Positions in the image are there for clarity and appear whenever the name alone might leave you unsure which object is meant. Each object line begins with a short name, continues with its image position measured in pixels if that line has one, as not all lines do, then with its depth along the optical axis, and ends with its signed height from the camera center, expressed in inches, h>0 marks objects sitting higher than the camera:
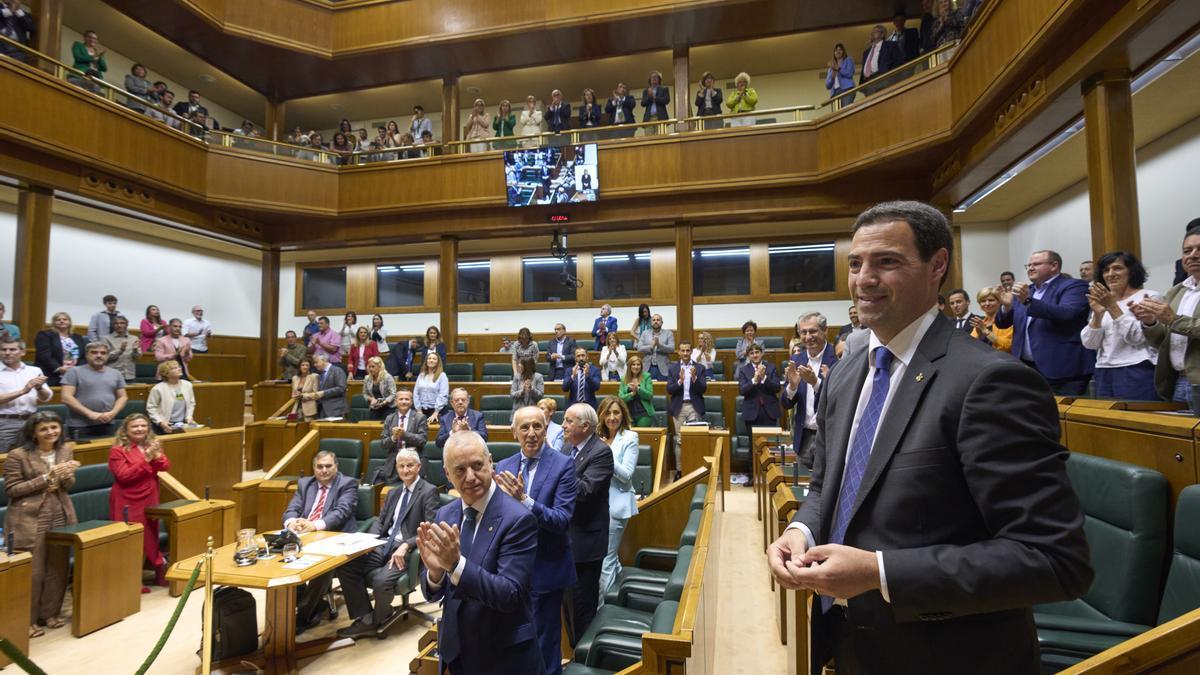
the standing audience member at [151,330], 281.1 +20.7
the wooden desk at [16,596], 109.2 -43.5
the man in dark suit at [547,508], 83.5 -21.3
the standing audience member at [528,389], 222.2 -8.2
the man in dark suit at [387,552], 124.4 -41.7
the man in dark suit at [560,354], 267.9 +6.5
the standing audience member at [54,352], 210.1 +7.4
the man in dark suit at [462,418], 175.9 -15.6
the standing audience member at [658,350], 248.1 +7.4
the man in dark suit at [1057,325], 116.2 +8.2
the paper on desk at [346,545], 120.2 -37.9
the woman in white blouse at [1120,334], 99.3 +5.3
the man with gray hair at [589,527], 101.1 -28.6
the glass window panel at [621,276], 411.8 +66.3
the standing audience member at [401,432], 182.9 -20.6
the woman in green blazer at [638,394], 215.3 -10.1
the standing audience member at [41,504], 124.7 -29.3
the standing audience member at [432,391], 212.7 -8.2
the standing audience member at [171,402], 203.0 -11.2
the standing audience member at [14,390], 156.5 -4.8
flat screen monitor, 314.7 +107.1
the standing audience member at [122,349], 241.3 +9.5
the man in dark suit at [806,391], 129.0 -5.9
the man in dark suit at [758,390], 205.6 -8.7
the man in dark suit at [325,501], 137.9 -32.5
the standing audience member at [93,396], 182.3 -7.7
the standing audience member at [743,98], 310.0 +146.3
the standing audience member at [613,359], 252.7 +3.7
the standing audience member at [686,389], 218.5 -8.5
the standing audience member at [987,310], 150.6 +14.2
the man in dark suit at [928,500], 28.3 -7.4
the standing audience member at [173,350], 265.4 +9.9
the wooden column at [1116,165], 148.4 +51.8
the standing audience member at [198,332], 324.7 +22.4
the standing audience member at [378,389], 223.6 -7.8
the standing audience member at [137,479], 149.4 -28.3
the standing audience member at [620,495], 115.7 -26.4
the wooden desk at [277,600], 105.7 -44.9
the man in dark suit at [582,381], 215.3 -5.1
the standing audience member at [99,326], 264.1 +21.3
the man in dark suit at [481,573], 61.2 -22.7
